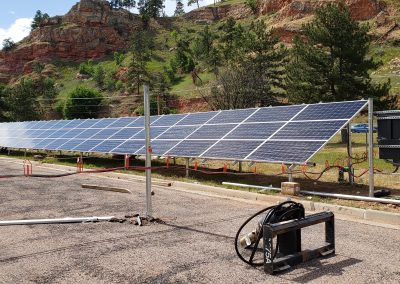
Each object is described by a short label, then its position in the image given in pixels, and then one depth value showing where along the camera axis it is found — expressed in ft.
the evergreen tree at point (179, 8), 643.04
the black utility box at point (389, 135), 36.94
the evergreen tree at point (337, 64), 122.42
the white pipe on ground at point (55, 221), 33.17
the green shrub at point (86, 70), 407.23
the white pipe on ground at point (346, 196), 36.68
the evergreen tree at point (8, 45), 488.44
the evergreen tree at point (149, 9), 545.36
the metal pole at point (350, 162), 45.86
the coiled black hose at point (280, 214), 22.74
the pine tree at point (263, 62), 170.71
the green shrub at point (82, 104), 284.39
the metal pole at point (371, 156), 38.65
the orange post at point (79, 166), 71.42
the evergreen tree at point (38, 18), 546.67
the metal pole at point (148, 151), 32.99
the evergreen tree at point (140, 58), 313.12
